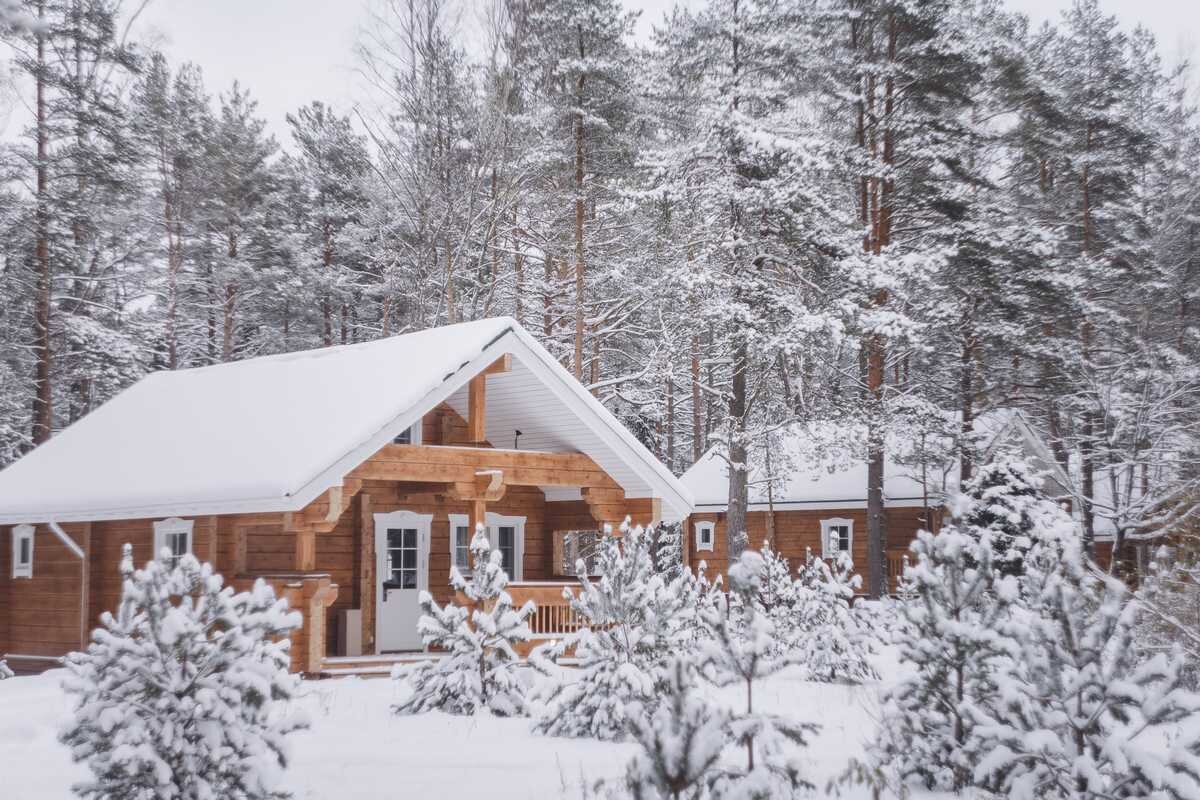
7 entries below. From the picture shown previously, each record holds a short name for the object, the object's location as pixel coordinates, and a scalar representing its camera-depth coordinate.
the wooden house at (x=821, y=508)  30.22
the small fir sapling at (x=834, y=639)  15.96
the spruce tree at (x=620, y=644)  11.02
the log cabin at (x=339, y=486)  15.51
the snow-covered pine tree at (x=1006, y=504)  17.41
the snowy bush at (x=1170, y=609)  11.98
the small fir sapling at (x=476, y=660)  12.30
